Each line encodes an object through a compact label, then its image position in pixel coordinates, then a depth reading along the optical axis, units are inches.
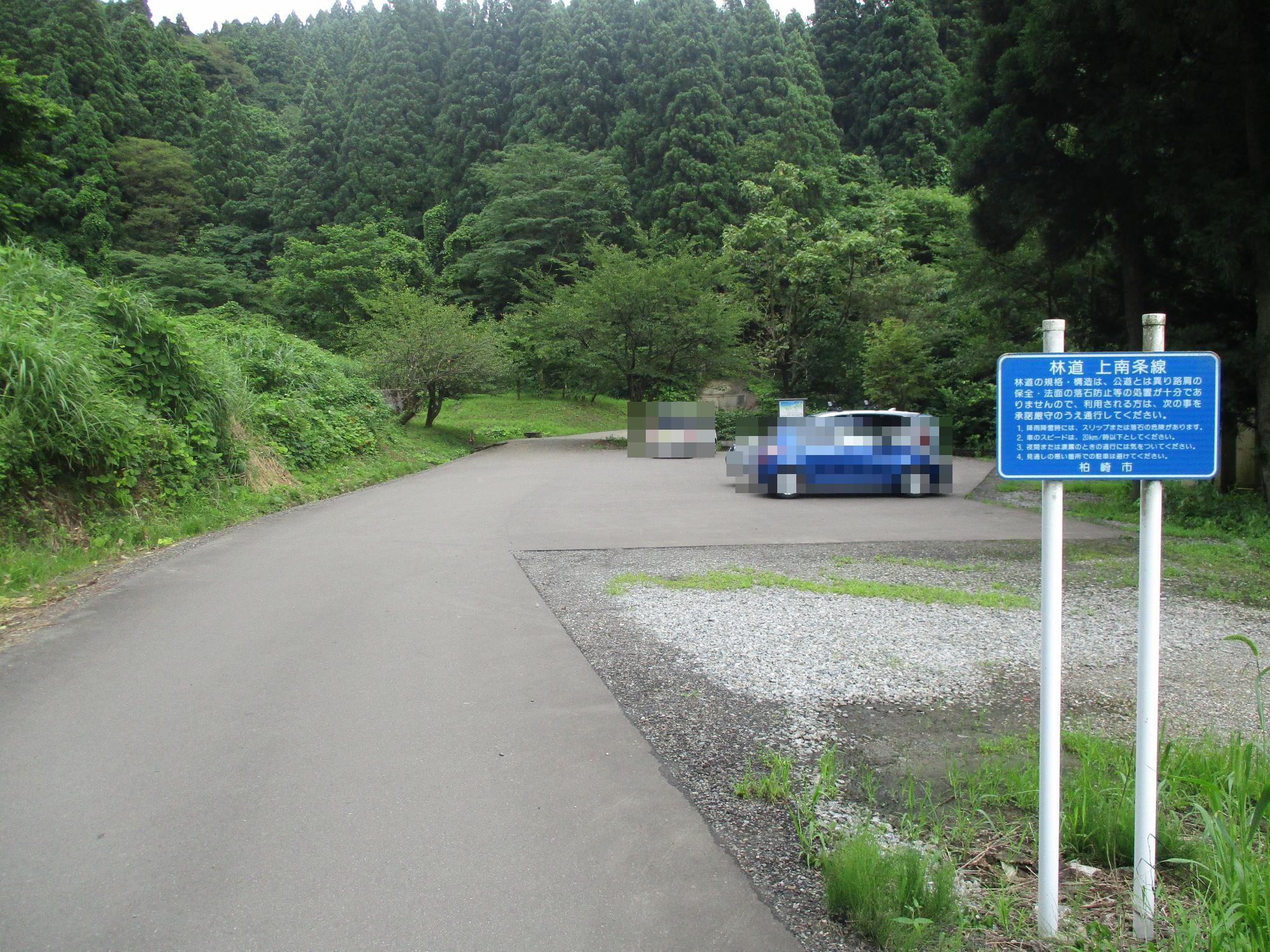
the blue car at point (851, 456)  602.5
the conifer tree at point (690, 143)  1878.7
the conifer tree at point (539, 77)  2289.6
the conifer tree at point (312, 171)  2274.9
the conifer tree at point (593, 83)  2258.9
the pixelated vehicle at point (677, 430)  1002.1
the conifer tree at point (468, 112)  2417.6
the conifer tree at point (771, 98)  1870.1
